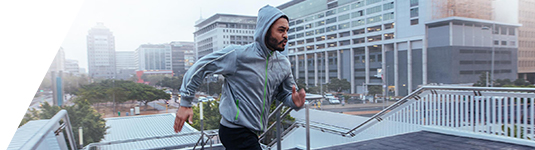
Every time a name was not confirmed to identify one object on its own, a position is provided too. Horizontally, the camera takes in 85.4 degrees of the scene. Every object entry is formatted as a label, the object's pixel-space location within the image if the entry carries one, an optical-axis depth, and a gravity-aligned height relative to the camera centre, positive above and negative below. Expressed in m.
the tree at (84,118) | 9.39 -1.62
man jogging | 1.18 -0.04
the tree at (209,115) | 9.95 -1.64
